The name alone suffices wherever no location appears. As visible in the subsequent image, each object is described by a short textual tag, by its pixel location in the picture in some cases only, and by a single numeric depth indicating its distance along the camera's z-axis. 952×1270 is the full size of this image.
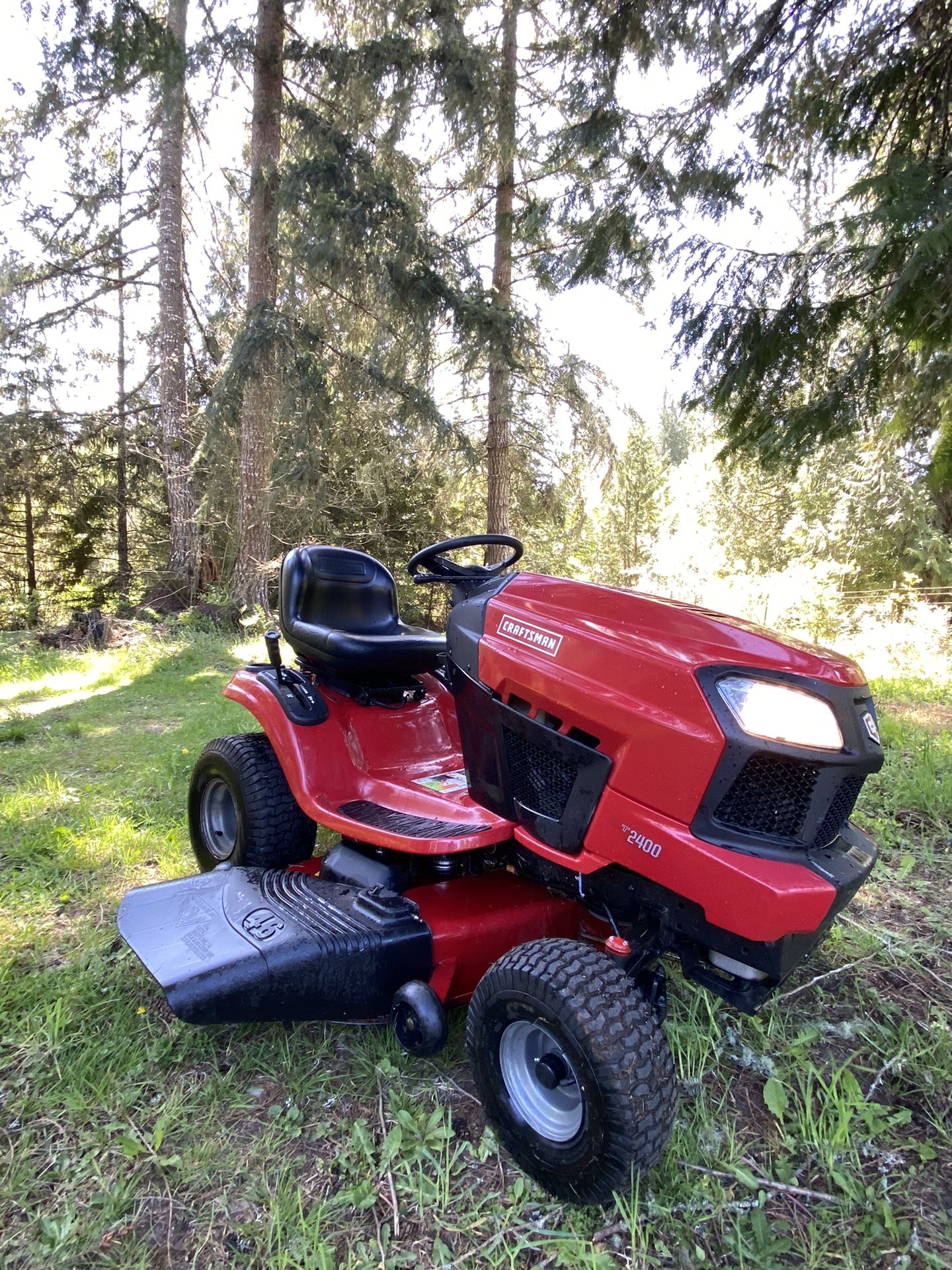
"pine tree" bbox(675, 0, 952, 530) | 3.20
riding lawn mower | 1.37
